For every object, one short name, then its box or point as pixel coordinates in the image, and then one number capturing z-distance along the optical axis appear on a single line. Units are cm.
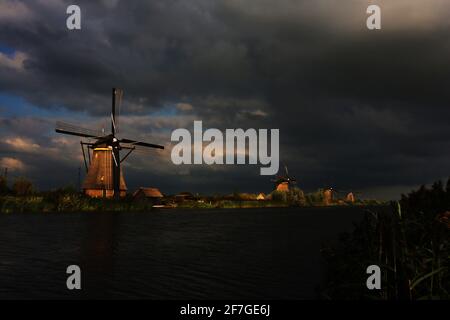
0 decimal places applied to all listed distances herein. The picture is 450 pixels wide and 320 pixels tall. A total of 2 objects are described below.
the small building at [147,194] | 9588
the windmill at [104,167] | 7869
